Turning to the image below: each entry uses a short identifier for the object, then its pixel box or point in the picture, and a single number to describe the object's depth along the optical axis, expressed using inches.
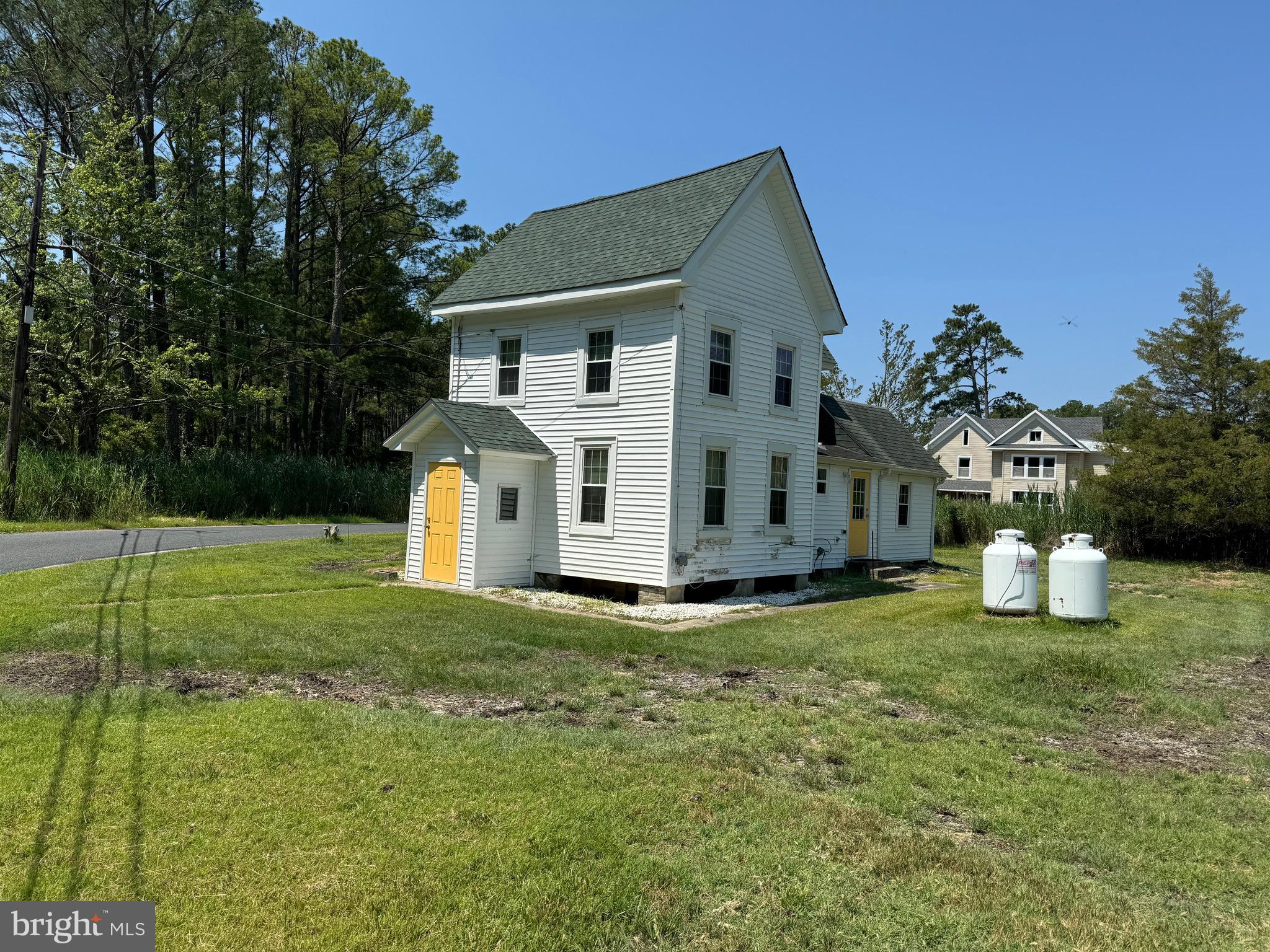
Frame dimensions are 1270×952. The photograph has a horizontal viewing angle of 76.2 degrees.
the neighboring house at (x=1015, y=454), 1974.7
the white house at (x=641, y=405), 563.8
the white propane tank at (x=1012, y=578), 488.4
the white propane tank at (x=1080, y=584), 465.1
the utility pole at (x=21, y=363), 782.5
